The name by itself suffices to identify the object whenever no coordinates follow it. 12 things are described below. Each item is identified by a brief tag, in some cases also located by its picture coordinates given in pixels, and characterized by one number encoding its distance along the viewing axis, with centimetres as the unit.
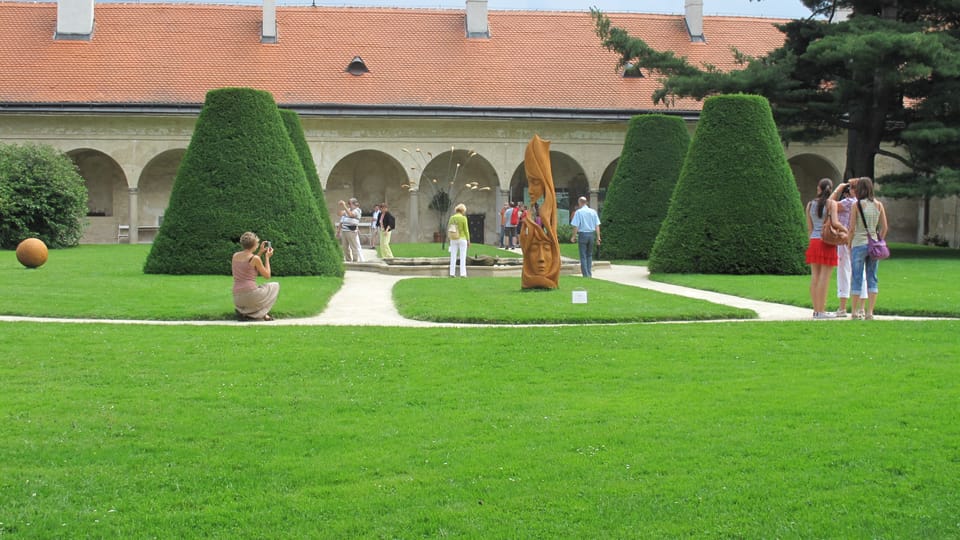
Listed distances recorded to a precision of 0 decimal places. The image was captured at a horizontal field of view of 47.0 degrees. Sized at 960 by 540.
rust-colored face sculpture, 1667
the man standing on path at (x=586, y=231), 2033
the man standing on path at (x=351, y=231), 2473
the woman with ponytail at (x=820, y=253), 1239
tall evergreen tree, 2694
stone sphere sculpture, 2027
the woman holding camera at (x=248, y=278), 1247
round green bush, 2912
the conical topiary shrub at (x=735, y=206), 2036
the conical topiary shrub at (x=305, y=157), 2388
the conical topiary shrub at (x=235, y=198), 1873
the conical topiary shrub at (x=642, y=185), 2623
